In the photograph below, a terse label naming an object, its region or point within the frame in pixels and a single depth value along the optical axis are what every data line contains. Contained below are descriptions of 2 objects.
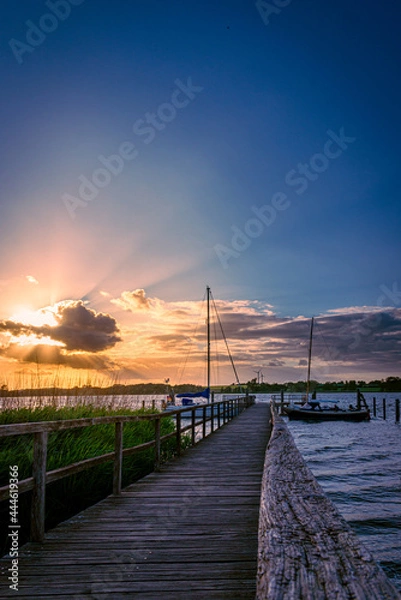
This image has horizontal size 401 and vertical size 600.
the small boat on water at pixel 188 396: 44.44
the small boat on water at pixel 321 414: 45.06
